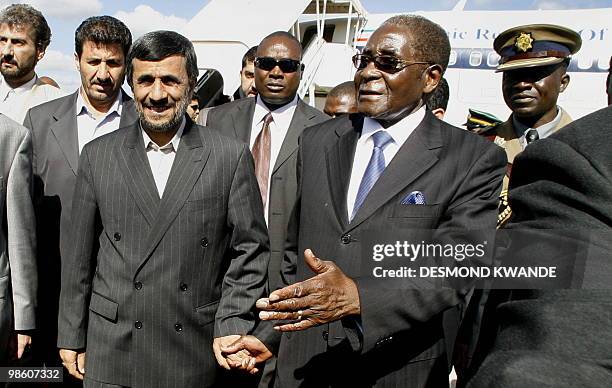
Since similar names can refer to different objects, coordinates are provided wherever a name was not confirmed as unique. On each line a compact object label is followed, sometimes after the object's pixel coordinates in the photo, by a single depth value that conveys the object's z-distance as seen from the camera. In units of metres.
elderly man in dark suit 1.88
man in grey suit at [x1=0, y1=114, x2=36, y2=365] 2.54
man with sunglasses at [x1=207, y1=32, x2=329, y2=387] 3.20
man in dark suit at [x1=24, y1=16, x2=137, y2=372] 3.01
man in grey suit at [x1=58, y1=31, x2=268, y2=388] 2.28
